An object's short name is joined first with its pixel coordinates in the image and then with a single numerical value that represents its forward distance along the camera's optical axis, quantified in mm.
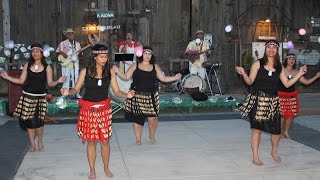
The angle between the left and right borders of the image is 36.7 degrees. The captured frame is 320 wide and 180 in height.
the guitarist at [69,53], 12366
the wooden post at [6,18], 13148
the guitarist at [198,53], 12930
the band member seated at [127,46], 12734
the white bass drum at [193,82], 12281
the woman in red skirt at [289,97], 8180
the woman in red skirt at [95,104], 5758
